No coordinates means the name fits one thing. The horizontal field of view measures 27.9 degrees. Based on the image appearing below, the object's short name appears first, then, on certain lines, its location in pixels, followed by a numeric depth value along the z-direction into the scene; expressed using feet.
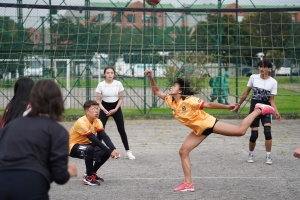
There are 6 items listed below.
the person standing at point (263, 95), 34.09
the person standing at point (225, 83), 58.44
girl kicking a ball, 26.71
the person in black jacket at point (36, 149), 13.35
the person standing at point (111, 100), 35.76
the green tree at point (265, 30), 57.06
